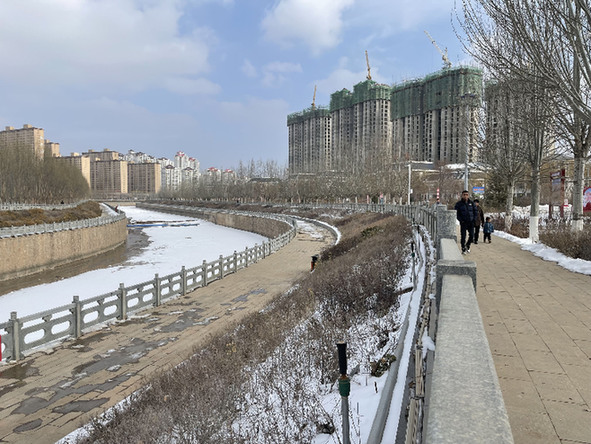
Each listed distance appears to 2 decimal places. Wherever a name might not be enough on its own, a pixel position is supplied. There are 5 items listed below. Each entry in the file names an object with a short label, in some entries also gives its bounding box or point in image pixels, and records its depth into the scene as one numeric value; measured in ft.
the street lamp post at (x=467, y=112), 68.08
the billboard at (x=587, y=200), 45.27
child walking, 46.05
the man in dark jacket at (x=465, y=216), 36.96
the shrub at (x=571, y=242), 34.45
